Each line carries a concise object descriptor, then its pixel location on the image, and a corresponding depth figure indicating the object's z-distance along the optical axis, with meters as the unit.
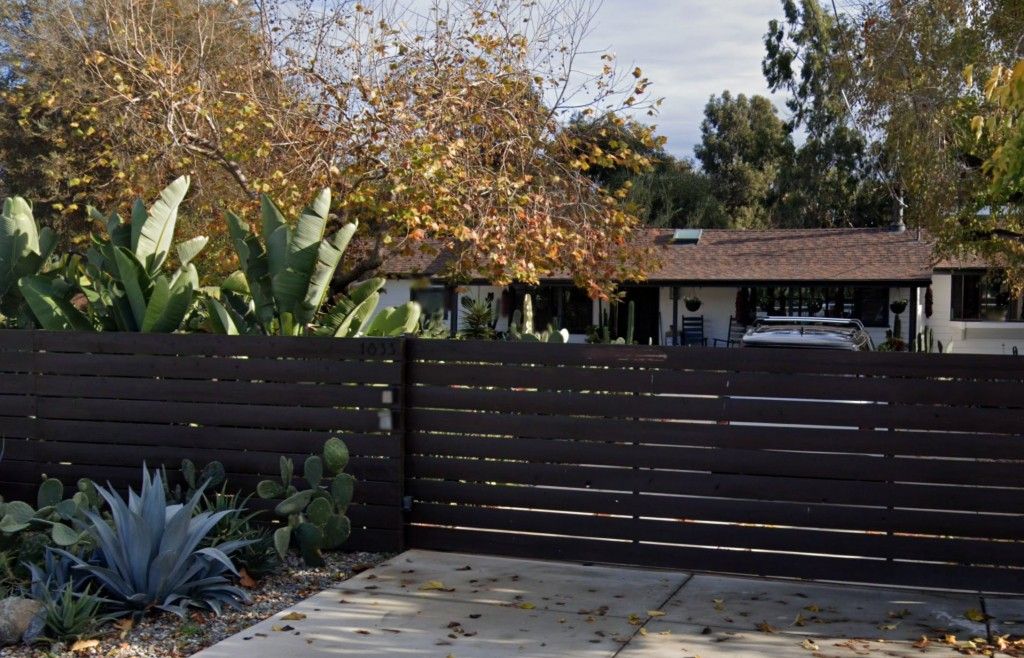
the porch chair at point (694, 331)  31.09
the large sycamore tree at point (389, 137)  12.43
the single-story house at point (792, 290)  29.55
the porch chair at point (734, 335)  29.16
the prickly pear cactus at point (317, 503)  7.15
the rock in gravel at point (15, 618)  5.83
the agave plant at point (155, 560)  6.21
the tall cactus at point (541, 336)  10.08
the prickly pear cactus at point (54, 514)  6.30
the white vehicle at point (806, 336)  14.13
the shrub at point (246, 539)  6.99
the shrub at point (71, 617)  5.85
